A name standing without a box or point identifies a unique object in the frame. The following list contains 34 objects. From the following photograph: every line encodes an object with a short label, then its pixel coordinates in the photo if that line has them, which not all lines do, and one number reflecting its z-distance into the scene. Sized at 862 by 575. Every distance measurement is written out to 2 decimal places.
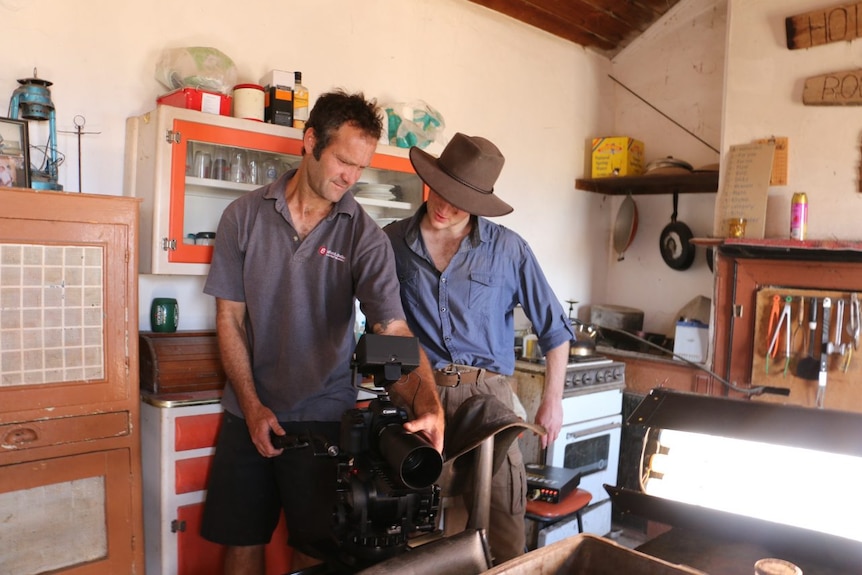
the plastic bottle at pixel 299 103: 2.62
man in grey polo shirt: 1.78
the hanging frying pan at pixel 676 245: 4.07
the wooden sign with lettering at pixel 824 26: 3.06
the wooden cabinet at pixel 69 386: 1.88
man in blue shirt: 2.05
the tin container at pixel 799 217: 3.12
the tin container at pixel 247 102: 2.44
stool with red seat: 2.37
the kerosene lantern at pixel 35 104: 2.14
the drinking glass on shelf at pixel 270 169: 2.62
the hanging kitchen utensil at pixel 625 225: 4.35
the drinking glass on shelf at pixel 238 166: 2.52
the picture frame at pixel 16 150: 2.04
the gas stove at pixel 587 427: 3.11
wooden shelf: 3.80
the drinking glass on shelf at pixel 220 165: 2.46
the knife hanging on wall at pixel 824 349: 3.02
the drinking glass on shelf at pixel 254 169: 2.57
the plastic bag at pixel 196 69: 2.42
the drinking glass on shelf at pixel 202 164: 2.39
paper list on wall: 3.26
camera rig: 1.02
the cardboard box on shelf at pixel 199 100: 2.34
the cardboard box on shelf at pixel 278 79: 2.55
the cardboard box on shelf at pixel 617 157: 4.12
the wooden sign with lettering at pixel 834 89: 3.06
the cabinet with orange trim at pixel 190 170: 2.26
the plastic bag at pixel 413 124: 3.00
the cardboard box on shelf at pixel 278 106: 2.54
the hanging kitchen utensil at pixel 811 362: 3.07
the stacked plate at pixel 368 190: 2.93
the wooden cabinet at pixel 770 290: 3.02
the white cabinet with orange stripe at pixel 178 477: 2.14
